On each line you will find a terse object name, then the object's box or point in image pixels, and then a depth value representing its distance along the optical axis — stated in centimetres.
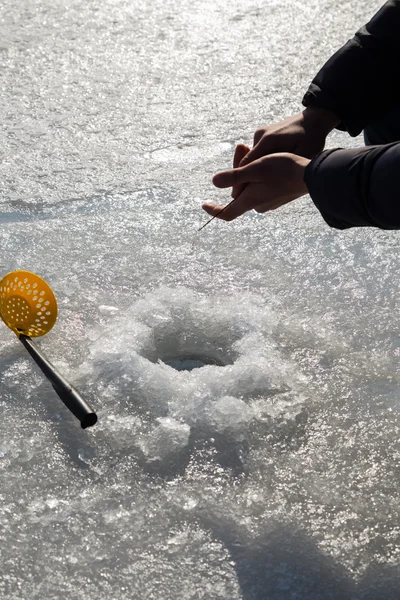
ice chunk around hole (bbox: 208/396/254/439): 154
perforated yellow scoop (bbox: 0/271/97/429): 173
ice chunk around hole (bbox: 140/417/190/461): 150
